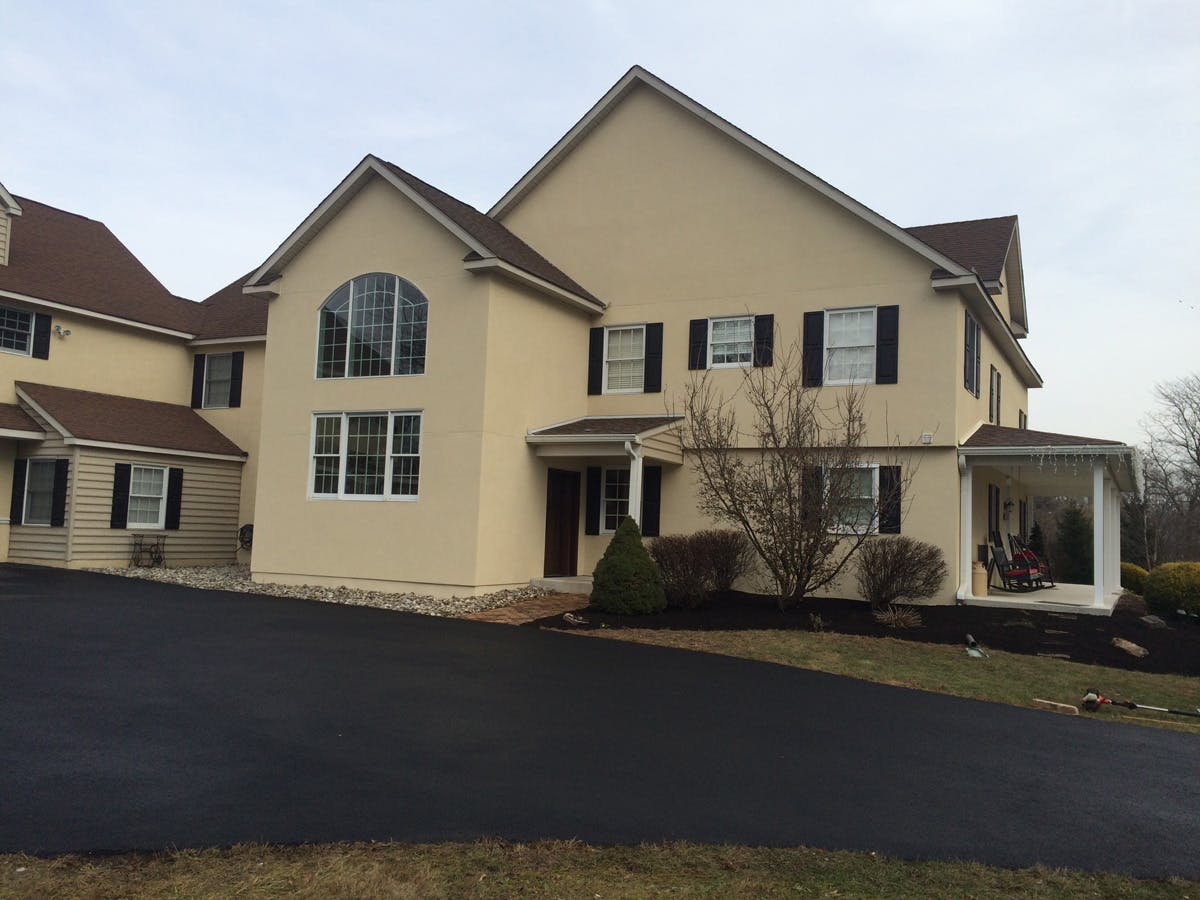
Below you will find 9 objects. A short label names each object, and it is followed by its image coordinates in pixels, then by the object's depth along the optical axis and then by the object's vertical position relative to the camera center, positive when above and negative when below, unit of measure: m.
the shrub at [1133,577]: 23.72 -0.84
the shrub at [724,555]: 16.83 -0.45
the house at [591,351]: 17.02 +3.29
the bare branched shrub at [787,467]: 15.44 +1.07
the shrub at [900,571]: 16.16 -0.59
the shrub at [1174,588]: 16.95 -0.77
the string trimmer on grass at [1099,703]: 9.93 -1.65
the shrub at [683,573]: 16.33 -0.76
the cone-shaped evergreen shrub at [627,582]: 15.47 -0.89
